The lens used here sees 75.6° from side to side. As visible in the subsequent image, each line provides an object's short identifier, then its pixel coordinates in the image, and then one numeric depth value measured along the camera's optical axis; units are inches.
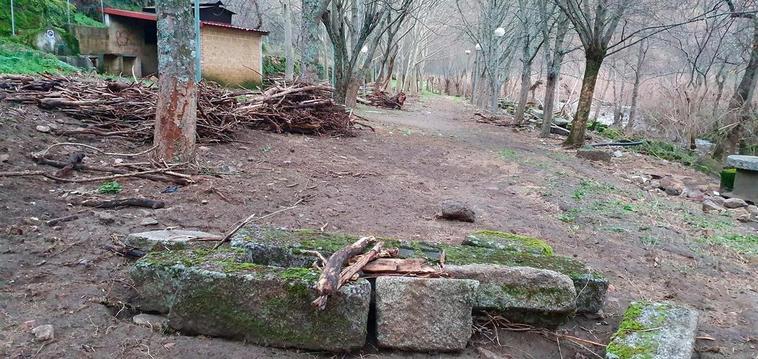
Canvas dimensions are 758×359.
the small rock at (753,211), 311.8
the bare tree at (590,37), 447.5
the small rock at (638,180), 379.5
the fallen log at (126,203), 163.9
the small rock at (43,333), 89.7
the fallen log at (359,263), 96.9
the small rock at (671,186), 364.5
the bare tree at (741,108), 501.4
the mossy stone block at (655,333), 98.1
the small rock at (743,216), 296.7
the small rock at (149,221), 152.6
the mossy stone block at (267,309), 94.0
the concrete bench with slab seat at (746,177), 368.2
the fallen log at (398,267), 106.1
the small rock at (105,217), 150.7
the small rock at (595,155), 447.2
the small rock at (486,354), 101.6
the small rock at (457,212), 200.1
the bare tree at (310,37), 453.1
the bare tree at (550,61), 558.0
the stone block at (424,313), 99.0
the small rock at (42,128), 226.7
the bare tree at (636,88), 876.0
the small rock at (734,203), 337.7
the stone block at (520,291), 109.3
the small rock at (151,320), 97.7
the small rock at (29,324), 92.3
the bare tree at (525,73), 684.7
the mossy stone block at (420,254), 113.2
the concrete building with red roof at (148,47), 699.4
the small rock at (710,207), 312.8
